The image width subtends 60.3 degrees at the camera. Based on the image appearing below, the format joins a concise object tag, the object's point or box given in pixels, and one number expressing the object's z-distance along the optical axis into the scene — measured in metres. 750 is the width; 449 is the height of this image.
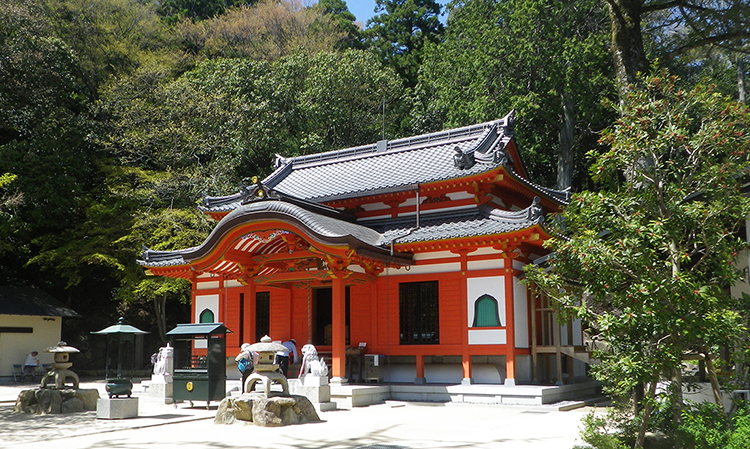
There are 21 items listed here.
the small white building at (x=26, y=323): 24.62
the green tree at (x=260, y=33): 38.66
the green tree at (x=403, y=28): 41.00
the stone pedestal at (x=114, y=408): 12.85
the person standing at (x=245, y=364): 14.74
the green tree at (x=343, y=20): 41.97
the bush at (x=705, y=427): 7.06
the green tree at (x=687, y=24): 11.34
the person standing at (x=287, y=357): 16.52
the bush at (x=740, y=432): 6.77
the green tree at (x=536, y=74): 26.53
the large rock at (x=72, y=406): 13.89
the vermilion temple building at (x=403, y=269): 16.03
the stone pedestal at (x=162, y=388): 16.42
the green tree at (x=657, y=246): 7.24
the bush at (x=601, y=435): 7.38
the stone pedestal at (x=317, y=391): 14.11
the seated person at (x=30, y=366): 24.52
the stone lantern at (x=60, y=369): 14.19
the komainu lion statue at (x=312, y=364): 14.34
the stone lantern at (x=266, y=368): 12.10
